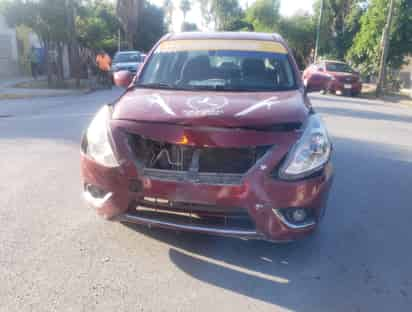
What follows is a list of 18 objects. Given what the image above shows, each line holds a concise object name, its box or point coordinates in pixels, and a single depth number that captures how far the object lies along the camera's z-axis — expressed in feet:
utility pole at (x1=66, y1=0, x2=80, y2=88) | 57.72
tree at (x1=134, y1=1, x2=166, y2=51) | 140.76
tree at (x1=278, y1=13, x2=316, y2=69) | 136.56
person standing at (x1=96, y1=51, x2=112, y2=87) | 67.36
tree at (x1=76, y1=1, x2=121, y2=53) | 79.28
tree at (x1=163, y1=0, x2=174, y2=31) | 264.31
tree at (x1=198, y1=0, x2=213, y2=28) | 245.86
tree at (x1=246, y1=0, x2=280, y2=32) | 143.67
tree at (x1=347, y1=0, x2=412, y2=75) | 67.87
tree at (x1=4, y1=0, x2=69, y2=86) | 55.26
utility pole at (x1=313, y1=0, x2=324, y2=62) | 102.00
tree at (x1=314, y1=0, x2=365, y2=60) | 107.04
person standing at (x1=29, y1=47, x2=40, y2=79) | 75.10
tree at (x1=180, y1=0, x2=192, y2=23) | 276.41
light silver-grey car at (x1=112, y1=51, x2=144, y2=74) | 64.69
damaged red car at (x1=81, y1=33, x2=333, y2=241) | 9.64
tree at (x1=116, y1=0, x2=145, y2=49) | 81.82
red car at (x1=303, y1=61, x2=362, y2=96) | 61.57
